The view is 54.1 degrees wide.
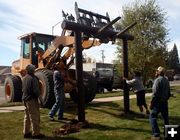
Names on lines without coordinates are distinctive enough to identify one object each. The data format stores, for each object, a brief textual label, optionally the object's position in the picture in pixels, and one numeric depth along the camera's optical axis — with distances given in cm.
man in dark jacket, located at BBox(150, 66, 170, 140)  449
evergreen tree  4290
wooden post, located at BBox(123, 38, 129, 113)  638
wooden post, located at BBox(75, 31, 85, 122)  539
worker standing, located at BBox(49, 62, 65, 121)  563
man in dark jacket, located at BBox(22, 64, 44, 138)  458
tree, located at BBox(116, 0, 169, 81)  1444
